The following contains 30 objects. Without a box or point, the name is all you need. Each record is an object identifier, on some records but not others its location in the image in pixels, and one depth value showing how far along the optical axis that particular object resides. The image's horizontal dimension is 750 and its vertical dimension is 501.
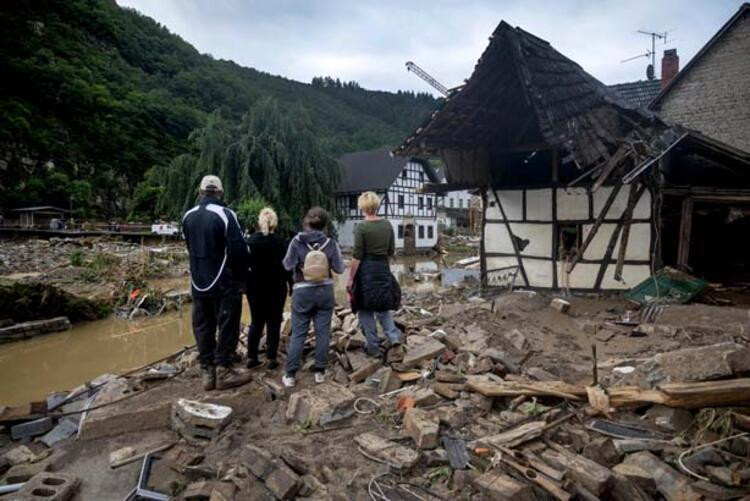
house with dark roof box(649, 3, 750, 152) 13.02
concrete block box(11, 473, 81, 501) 2.83
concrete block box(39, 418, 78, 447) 3.82
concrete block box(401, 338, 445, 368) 4.45
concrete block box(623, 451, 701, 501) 2.37
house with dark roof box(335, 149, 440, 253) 33.75
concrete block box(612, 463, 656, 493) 2.48
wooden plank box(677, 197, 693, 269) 8.68
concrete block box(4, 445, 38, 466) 3.52
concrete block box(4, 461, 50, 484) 3.17
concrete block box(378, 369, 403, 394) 4.09
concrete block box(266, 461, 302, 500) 2.66
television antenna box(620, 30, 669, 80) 18.31
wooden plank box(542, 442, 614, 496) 2.43
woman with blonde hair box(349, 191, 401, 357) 4.47
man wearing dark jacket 3.97
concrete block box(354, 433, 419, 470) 2.86
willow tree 24.88
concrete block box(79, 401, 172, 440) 3.68
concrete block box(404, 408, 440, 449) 3.05
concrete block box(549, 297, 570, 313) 7.36
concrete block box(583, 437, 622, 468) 2.70
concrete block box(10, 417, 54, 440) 3.96
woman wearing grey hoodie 4.22
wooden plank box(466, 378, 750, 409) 2.83
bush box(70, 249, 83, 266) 18.54
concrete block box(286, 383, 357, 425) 3.61
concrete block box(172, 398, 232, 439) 3.48
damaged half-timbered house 7.08
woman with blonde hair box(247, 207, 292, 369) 4.44
